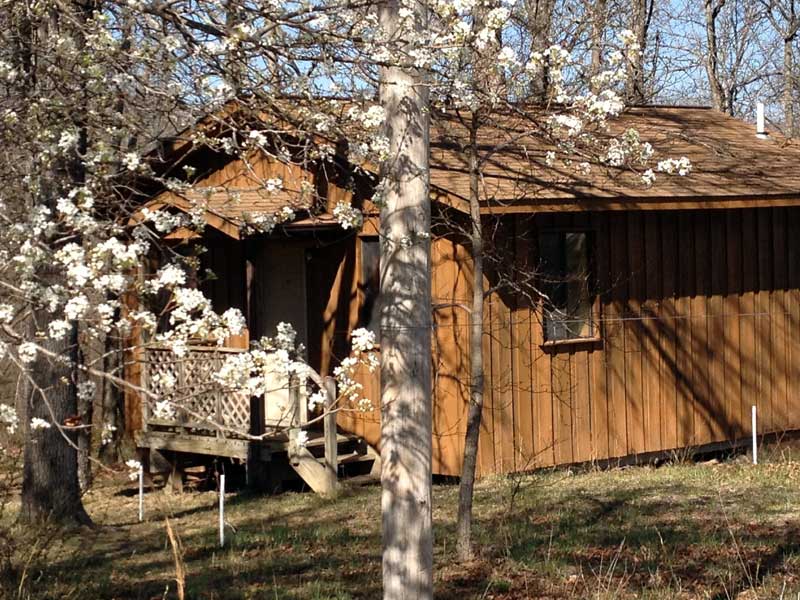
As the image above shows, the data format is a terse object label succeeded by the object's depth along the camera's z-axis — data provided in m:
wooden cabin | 14.12
